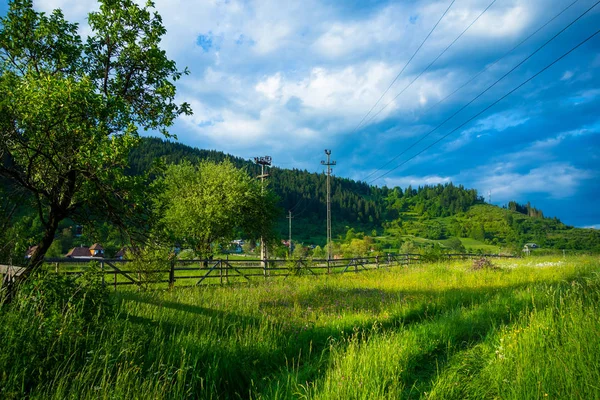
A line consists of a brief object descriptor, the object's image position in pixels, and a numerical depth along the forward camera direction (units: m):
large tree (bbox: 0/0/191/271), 5.09
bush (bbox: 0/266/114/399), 3.34
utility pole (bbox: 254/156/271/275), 33.75
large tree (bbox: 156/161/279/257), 28.91
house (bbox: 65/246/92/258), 75.44
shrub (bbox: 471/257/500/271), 18.58
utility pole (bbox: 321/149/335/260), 39.31
